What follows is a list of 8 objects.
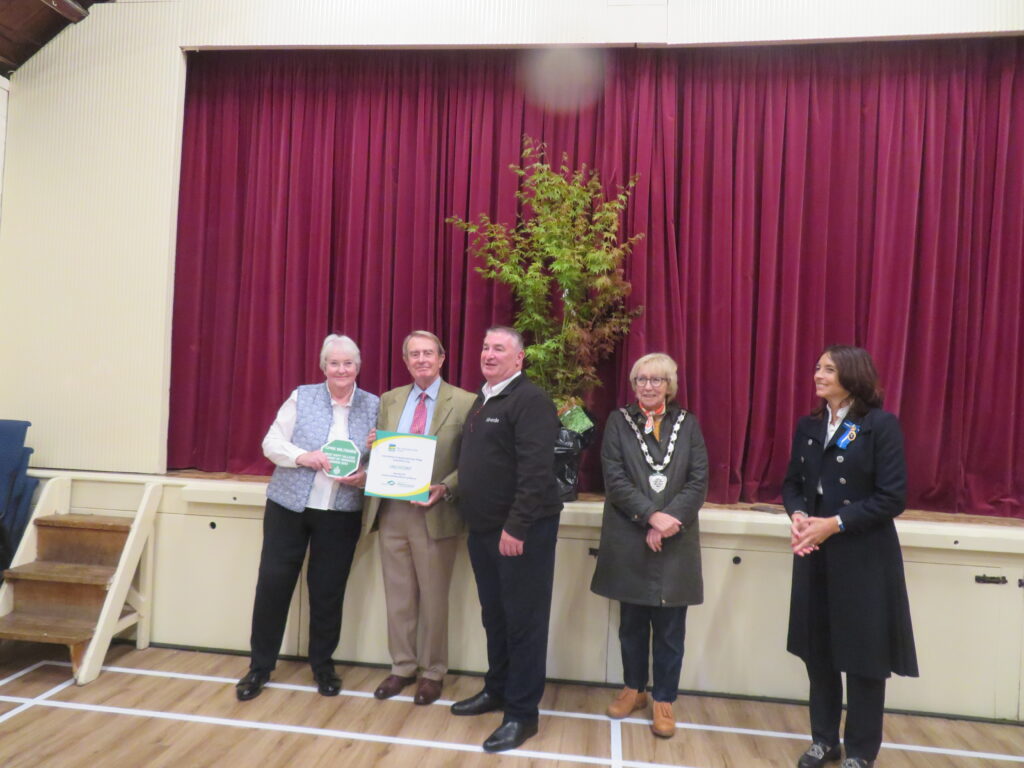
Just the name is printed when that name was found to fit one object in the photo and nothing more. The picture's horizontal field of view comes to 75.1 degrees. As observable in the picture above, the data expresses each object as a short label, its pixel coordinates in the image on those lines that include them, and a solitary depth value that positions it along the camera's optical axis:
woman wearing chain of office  2.53
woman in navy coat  2.20
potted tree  2.98
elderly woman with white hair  2.76
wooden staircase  2.93
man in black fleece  2.38
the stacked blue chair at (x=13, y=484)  3.19
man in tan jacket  2.78
